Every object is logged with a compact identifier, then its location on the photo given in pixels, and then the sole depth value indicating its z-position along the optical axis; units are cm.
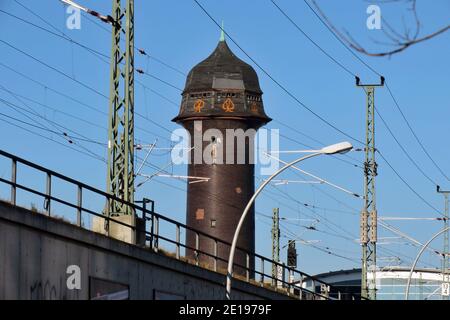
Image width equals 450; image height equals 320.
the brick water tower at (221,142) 7944
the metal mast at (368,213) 6706
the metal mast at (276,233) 8475
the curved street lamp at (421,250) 6588
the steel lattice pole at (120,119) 3685
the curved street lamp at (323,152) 3791
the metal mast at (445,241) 10056
